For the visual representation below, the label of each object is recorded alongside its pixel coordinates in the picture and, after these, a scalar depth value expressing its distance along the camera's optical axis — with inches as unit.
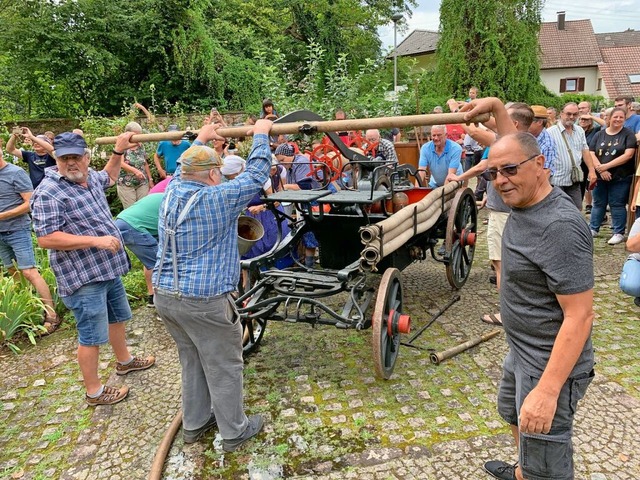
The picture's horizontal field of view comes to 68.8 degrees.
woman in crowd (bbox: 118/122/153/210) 298.7
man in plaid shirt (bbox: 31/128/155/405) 123.9
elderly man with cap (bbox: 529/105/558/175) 159.2
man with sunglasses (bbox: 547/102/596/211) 213.9
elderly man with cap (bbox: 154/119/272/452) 101.5
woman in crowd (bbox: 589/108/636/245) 257.3
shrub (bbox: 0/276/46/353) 175.3
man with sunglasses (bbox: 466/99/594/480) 66.9
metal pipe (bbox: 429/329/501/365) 150.4
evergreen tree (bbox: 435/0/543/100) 808.3
